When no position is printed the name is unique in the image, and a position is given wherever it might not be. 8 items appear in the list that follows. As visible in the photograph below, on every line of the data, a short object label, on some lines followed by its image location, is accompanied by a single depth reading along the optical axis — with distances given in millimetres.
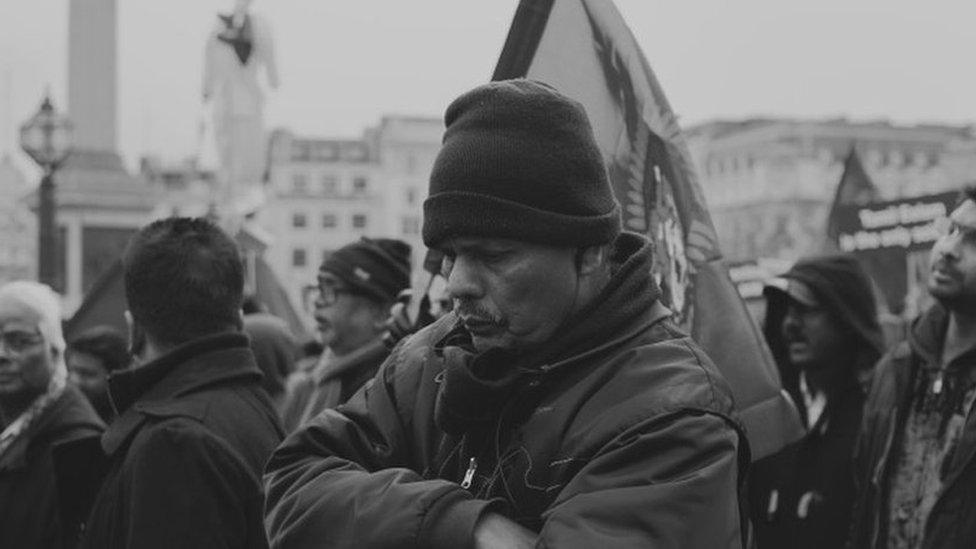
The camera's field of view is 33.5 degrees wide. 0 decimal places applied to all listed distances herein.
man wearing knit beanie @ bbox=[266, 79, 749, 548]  2504
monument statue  17891
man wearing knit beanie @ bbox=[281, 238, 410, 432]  6398
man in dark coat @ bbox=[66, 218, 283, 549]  3832
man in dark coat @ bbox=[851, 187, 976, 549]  4695
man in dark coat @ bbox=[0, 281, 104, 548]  4840
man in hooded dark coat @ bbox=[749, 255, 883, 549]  5688
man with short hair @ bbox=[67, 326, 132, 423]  7340
